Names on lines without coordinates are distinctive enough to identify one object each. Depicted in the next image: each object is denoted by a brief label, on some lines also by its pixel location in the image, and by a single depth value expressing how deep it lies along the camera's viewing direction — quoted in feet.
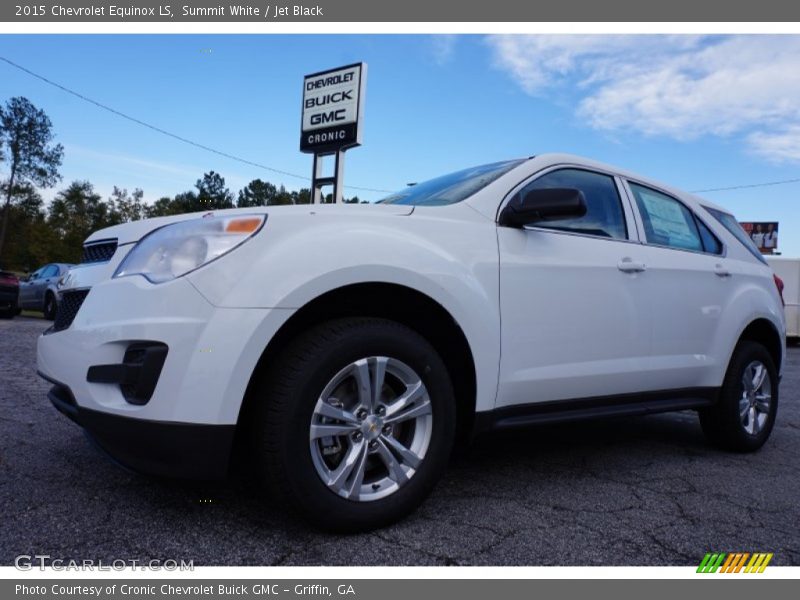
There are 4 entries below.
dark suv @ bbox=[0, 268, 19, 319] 45.37
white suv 6.55
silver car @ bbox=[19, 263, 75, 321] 48.26
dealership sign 45.06
